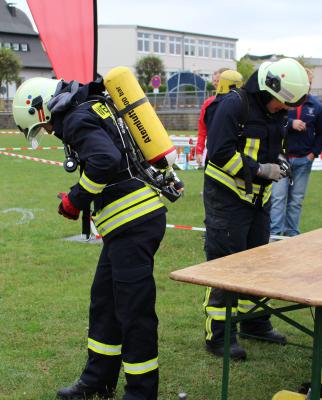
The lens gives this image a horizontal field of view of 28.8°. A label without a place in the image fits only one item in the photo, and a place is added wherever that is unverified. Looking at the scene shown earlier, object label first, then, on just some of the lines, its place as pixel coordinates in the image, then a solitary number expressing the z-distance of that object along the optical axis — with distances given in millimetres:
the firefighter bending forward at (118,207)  3385
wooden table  2873
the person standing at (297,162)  7602
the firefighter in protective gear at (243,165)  4184
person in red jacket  6906
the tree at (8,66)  49947
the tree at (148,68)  64812
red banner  4305
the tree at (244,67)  58719
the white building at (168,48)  74562
